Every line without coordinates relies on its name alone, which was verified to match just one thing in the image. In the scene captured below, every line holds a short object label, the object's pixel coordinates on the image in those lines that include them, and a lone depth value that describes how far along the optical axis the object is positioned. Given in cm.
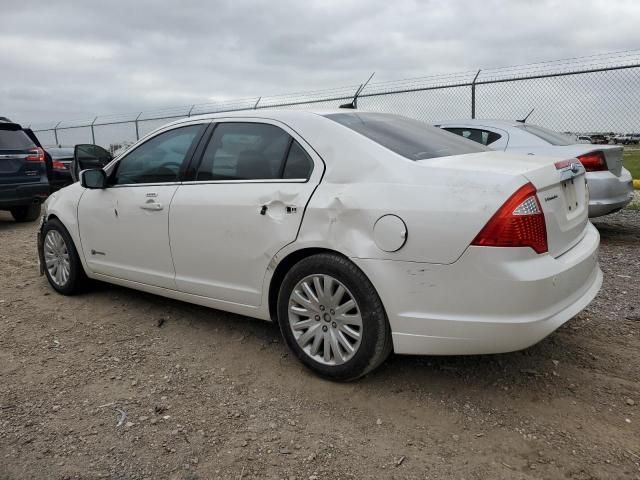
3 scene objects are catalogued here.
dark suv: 859
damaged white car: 256
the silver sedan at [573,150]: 585
